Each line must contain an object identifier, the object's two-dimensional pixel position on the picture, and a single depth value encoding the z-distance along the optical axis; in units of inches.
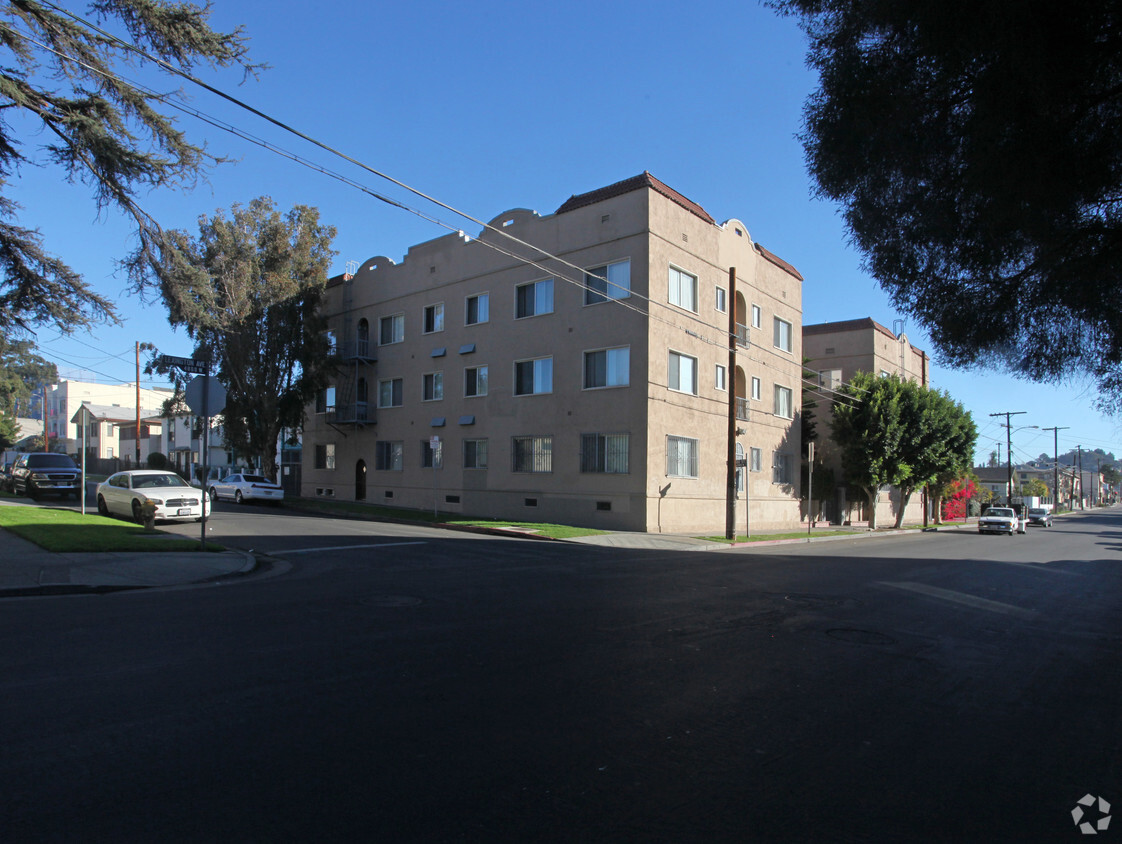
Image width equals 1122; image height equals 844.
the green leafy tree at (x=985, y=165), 268.2
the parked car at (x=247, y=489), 1259.2
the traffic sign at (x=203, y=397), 502.3
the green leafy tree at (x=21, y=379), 2110.0
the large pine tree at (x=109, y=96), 549.6
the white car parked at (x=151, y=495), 743.7
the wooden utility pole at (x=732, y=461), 900.6
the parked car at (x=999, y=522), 1450.5
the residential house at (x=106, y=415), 2842.0
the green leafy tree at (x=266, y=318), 1279.5
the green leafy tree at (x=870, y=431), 1363.2
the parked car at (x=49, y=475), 1029.2
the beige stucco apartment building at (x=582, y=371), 1000.2
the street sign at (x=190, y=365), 502.9
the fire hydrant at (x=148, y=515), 660.7
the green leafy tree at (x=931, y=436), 1380.4
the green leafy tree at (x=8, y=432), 2362.5
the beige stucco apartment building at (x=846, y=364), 1609.3
